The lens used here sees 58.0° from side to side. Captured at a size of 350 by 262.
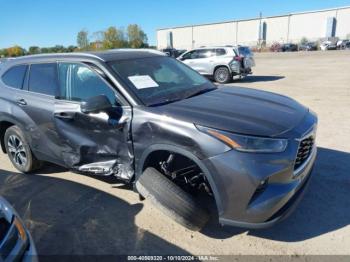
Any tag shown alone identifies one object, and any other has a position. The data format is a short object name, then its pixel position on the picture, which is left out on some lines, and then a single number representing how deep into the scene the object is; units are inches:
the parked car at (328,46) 2281.0
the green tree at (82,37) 3389.3
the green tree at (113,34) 3660.2
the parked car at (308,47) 2391.7
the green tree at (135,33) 4284.9
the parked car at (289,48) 2486.5
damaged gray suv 103.6
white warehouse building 3080.7
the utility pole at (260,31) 3492.1
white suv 577.9
